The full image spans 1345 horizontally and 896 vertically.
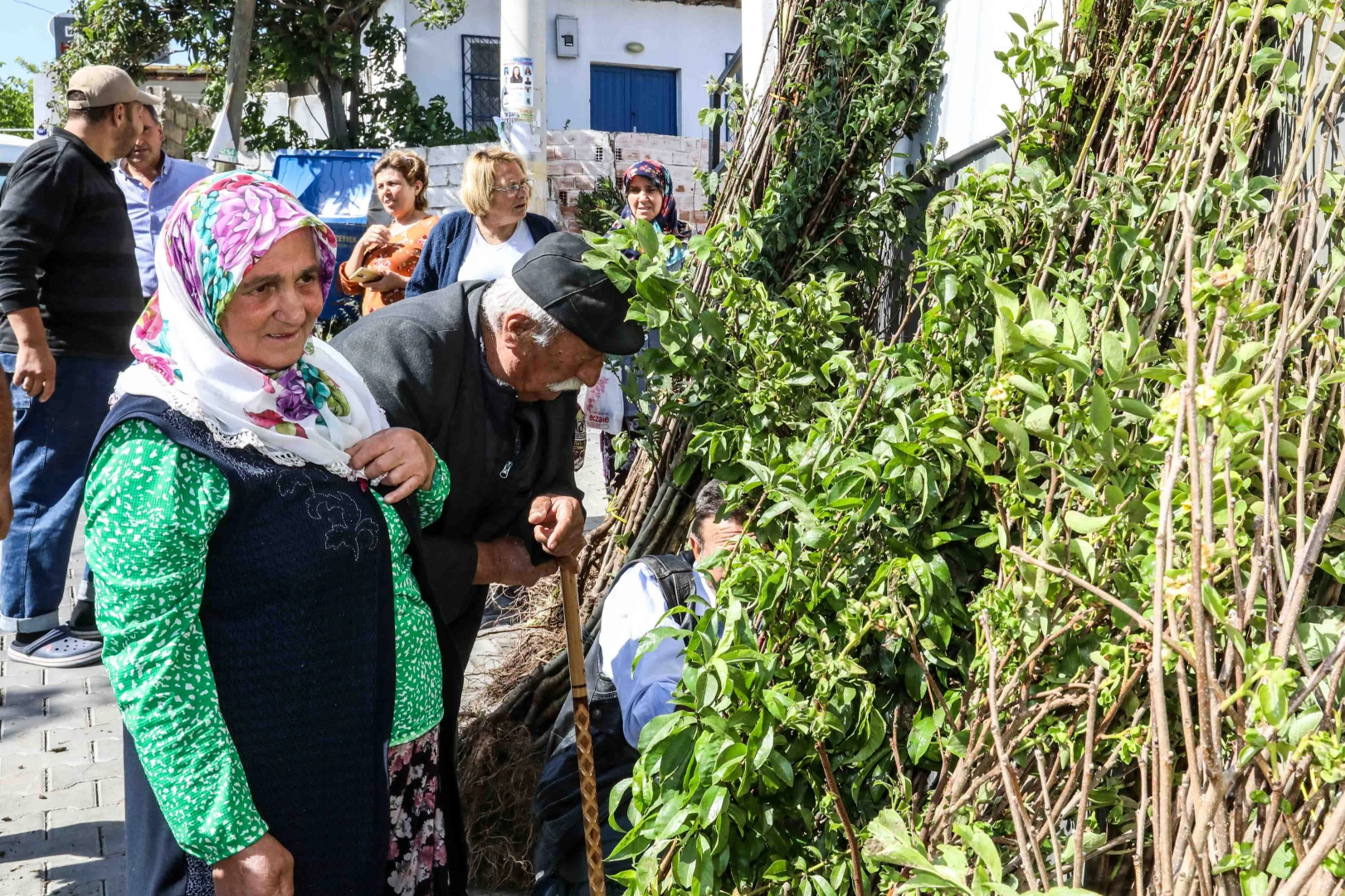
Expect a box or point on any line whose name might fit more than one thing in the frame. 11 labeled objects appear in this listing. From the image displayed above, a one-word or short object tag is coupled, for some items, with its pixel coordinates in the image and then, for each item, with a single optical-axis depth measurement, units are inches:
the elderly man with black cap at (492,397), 98.7
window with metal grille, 825.5
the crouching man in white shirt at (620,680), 107.0
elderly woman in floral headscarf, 70.4
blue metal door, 889.5
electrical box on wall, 860.0
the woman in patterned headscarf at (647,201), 220.5
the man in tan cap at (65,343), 173.9
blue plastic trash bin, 514.3
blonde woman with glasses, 193.9
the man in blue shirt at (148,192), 213.3
